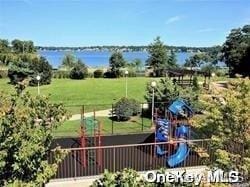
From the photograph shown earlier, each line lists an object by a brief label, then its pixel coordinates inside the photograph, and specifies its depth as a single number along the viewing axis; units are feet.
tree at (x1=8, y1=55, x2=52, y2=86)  69.18
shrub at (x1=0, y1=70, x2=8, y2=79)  80.66
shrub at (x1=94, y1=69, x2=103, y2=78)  83.87
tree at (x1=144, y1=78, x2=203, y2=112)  41.51
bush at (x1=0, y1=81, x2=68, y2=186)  13.72
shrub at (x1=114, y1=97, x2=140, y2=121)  40.86
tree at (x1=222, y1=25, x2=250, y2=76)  82.68
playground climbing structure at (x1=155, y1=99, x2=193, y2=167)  27.09
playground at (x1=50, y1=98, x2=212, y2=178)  26.21
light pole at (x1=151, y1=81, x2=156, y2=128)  38.41
